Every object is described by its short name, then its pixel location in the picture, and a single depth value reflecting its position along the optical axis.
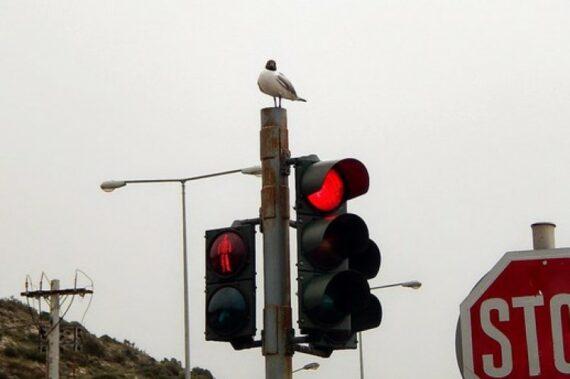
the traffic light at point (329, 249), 14.65
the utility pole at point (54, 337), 70.36
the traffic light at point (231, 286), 15.09
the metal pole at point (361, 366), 71.46
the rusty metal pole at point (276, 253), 14.97
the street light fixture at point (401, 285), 71.41
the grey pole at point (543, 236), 10.60
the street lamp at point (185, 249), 59.43
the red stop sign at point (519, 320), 10.17
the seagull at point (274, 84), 17.95
